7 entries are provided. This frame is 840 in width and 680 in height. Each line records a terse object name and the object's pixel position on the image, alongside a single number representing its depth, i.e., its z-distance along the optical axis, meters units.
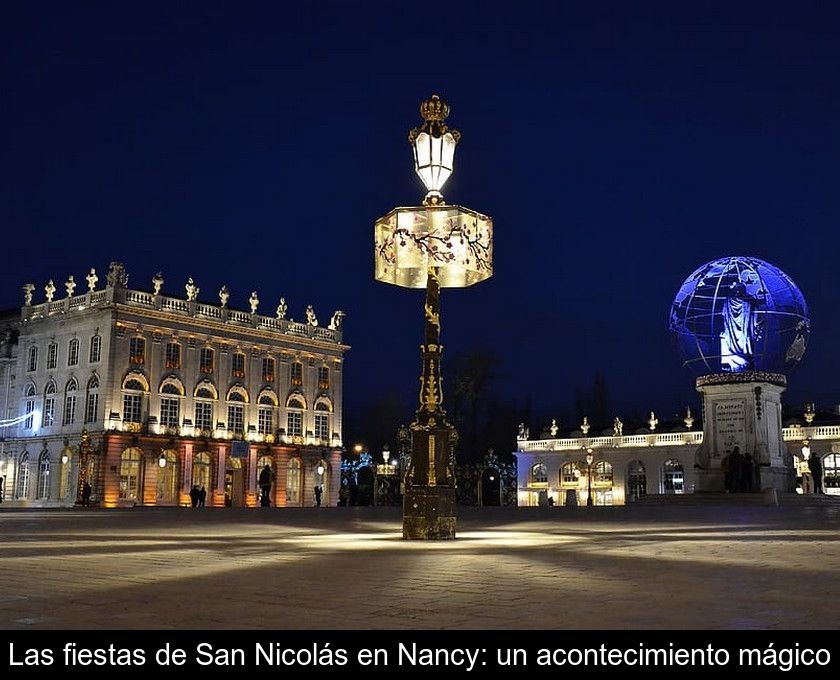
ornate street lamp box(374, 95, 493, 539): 15.11
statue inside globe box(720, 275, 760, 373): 43.44
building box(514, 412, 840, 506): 65.38
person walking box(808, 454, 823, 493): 47.34
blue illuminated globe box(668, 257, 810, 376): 43.28
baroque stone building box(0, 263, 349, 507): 63.78
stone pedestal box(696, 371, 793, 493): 42.81
